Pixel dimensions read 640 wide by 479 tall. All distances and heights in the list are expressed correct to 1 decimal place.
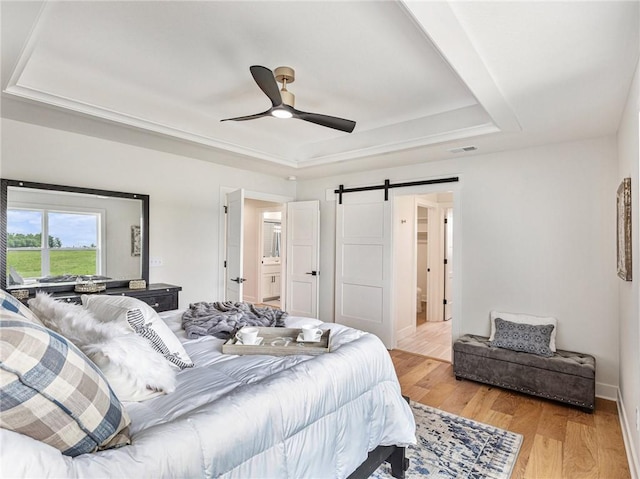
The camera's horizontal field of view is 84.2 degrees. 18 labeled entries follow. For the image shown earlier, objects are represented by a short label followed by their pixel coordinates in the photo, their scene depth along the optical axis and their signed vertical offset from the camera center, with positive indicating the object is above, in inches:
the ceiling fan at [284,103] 84.9 +36.5
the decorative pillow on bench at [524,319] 133.2 -30.4
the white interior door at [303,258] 207.3 -9.8
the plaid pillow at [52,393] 33.7 -15.9
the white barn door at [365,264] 184.4 -12.2
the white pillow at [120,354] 49.9 -16.7
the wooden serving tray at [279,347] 73.4 -22.5
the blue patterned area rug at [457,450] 84.7 -54.9
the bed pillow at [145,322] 64.9 -15.6
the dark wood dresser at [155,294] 131.0 -20.5
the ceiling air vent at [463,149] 142.0 +38.2
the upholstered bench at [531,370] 115.7 -45.6
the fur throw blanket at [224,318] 87.3 -20.6
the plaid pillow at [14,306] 48.9 -9.6
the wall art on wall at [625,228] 86.0 +3.8
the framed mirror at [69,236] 119.3 +1.4
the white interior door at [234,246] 163.9 -2.5
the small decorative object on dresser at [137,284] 142.2 -17.6
